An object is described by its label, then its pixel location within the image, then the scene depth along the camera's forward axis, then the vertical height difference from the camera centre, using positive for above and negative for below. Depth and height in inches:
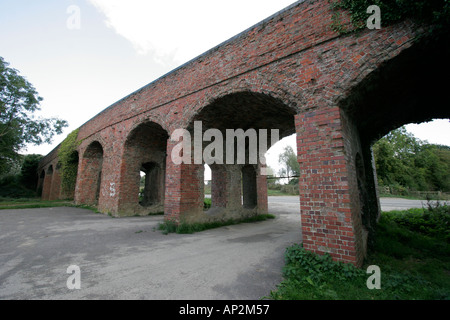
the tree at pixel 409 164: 1023.6 +115.1
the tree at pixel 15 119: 633.6 +245.2
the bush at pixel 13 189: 879.7 +0.7
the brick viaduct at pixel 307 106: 141.1 +85.4
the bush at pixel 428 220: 236.2 -49.3
